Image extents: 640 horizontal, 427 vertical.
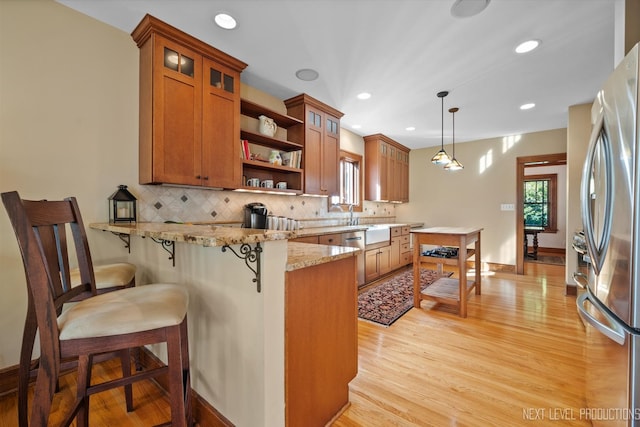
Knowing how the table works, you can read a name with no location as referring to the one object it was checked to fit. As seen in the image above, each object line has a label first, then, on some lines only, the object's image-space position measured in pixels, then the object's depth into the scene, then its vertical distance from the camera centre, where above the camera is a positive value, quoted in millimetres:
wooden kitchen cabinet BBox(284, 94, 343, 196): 3326 +985
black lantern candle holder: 1995 +51
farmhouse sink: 3859 -338
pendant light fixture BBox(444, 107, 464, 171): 3444 +683
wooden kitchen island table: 2814 -605
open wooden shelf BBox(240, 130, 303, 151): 2838 +848
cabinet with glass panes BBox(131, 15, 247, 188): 2010 +875
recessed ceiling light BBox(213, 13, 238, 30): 1896 +1440
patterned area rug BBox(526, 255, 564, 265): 5649 -1064
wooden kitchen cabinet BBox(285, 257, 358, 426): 1130 -630
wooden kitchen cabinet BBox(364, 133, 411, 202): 4953 +878
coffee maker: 2508 -33
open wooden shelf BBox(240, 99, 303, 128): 2750 +1149
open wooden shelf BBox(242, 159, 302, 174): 2719 +528
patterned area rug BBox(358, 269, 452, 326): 2804 -1095
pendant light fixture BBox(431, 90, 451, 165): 3214 +696
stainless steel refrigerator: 886 -138
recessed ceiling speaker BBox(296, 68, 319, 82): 2646 +1457
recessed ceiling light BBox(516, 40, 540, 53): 2201 +1454
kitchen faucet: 4574 -112
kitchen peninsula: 1048 -525
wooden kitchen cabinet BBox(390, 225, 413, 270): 4638 -652
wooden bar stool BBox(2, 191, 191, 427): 844 -368
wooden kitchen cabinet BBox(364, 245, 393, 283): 3846 -790
